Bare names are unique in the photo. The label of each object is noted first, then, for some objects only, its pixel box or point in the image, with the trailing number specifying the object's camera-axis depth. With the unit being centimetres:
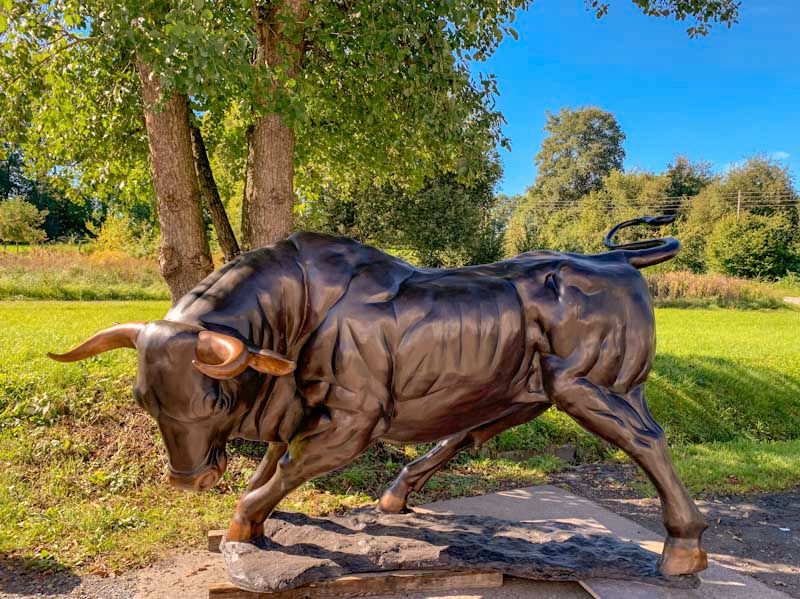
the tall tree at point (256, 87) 379
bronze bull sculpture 242
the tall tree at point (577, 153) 4947
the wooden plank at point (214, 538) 333
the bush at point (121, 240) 2431
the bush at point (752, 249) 2744
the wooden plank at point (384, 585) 259
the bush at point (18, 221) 2459
